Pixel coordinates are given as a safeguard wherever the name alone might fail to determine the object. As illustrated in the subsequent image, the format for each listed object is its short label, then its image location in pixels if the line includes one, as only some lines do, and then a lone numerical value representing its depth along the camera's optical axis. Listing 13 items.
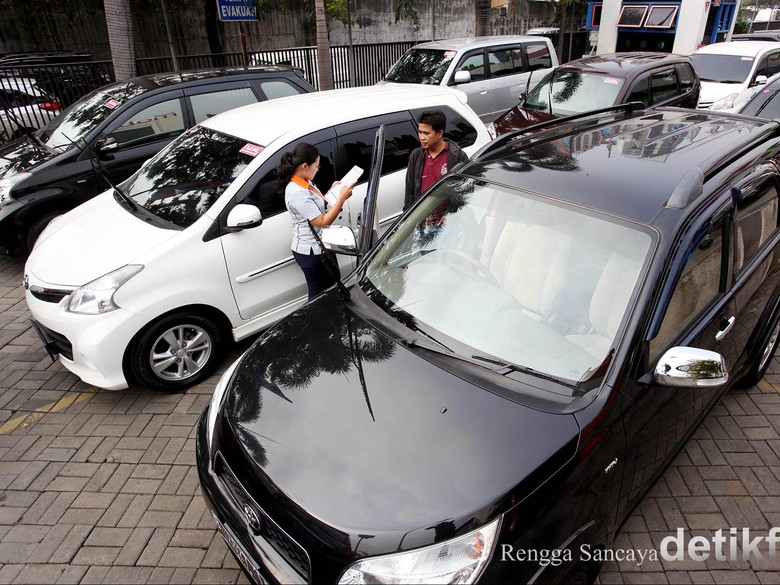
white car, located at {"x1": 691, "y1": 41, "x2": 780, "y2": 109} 10.32
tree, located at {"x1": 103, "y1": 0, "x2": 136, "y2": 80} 8.51
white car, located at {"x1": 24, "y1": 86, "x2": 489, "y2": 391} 3.59
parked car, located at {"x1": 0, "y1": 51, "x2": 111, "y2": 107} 8.66
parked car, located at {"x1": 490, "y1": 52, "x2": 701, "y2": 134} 7.90
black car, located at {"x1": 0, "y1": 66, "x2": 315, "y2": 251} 5.56
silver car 9.52
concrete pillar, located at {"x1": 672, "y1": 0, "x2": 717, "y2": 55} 14.89
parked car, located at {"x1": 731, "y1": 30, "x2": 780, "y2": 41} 18.41
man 4.15
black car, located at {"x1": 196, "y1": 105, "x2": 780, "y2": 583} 1.90
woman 3.74
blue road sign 9.08
